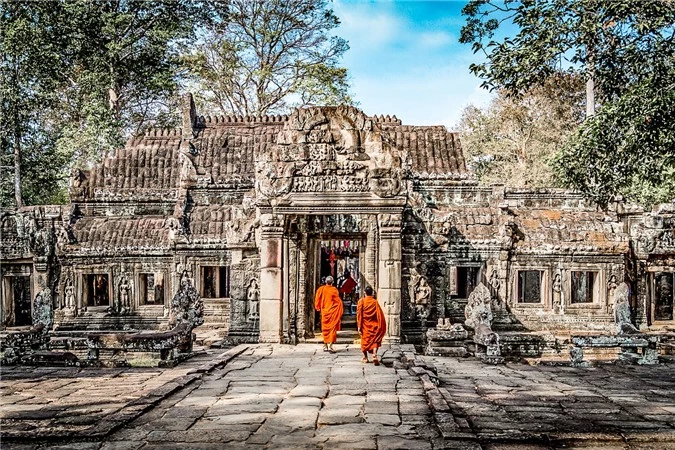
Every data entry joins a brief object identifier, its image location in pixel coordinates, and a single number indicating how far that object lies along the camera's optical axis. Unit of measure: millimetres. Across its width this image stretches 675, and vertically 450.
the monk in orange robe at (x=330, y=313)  13359
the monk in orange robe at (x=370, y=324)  11898
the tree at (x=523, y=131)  30984
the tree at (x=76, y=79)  27906
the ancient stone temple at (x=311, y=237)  14219
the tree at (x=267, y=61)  30688
